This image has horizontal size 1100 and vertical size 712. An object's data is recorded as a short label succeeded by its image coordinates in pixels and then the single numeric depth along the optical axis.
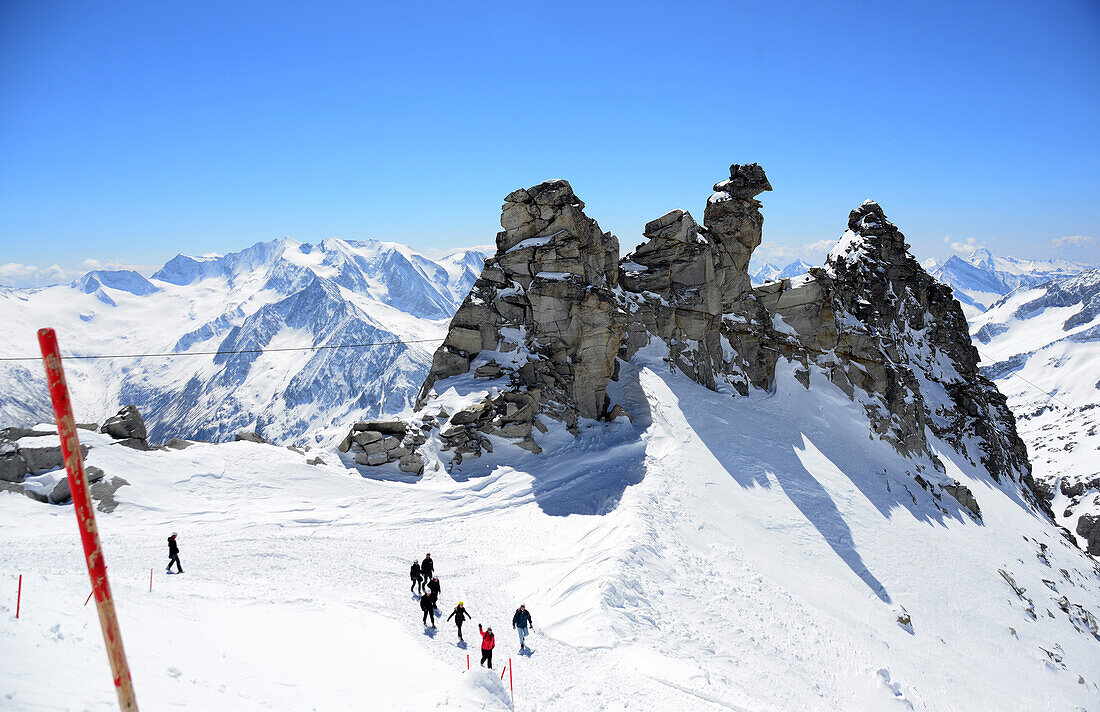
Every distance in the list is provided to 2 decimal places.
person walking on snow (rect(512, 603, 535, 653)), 16.42
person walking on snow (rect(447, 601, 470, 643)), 16.58
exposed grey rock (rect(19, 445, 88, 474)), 24.94
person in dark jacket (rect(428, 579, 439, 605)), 17.23
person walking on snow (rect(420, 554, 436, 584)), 19.23
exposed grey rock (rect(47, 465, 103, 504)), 23.77
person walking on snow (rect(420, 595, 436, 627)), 17.12
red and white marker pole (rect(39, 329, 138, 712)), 5.89
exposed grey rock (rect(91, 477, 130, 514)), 23.67
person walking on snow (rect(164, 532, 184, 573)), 18.67
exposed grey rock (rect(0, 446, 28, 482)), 24.33
